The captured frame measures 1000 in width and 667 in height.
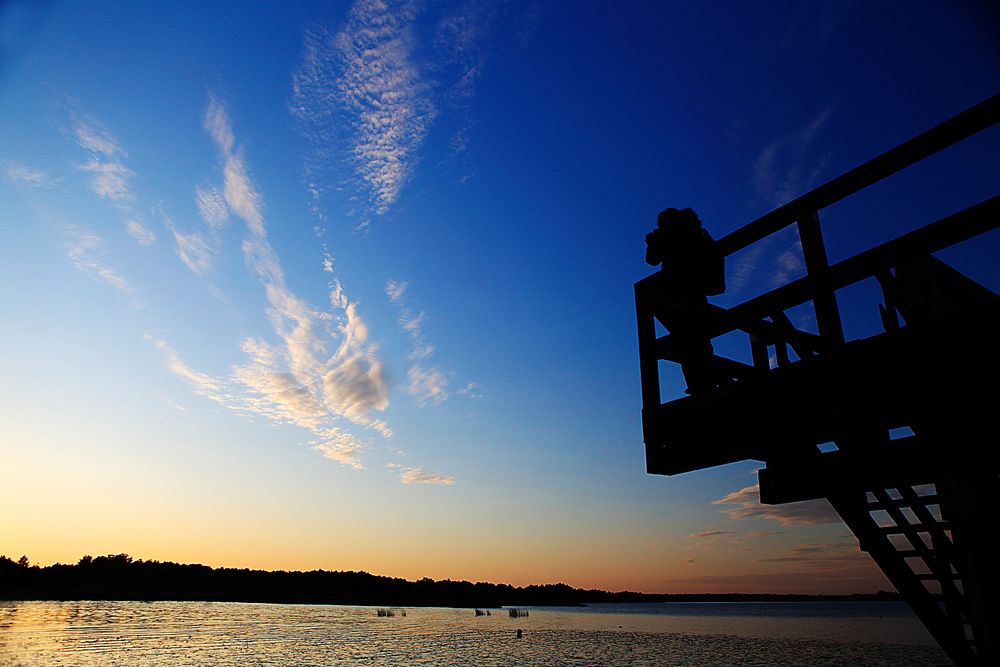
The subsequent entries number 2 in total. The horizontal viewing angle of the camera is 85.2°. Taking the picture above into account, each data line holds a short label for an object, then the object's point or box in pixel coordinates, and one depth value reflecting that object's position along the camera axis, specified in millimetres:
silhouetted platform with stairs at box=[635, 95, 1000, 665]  3127
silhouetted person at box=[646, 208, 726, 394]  4480
